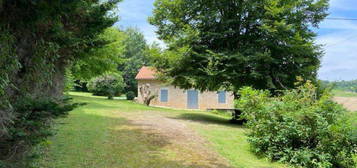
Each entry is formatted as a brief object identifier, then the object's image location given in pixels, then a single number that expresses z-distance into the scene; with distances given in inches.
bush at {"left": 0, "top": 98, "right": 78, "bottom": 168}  97.4
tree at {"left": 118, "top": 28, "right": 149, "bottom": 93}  1355.4
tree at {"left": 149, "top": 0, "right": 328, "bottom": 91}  428.8
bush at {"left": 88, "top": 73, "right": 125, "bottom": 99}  1024.2
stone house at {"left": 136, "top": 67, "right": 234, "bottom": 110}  858.8
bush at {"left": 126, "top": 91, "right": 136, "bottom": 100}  1015.9
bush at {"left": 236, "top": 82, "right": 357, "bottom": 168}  235.9
